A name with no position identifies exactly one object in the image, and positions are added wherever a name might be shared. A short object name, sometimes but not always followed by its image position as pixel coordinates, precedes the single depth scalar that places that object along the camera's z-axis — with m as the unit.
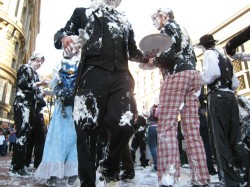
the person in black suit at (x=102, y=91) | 1.92
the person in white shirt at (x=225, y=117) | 2.67
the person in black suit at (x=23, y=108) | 4.04
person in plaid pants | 2.38
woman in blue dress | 3.15
